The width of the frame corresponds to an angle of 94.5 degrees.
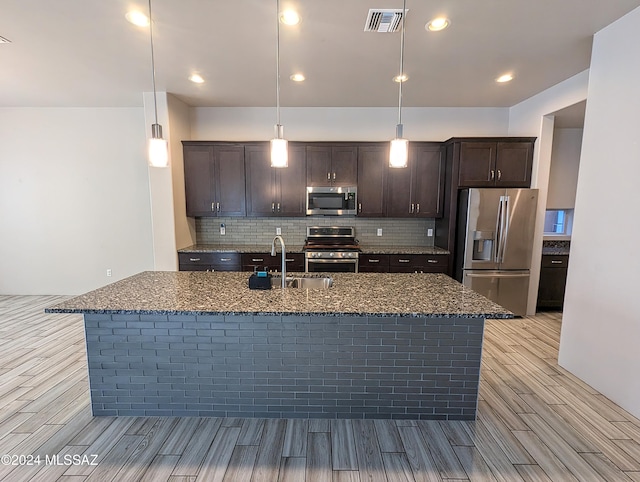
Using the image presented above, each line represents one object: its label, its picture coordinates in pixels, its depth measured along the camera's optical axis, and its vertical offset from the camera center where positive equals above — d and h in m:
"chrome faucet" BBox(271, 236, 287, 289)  2.21 -0.48
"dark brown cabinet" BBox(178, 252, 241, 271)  4.16 -0.75
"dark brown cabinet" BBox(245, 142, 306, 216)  4.29 +0.37
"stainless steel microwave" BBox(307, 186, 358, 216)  4.36 +0.14
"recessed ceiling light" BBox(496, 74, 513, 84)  3.32 +1.52
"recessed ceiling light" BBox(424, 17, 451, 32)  2.27 +1.46
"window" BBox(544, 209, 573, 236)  4.62 -0.15
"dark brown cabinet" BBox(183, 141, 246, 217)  4.29 +0.44
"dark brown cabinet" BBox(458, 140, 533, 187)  3.96 +0.65
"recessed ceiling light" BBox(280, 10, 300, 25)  2.19 +1.45
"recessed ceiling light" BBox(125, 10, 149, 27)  2.21 +1.45
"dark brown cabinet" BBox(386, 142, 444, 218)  4.30 +0.38
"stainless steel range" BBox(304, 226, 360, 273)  4.13 -0.67
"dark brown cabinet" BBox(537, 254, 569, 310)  4.14 -0.97
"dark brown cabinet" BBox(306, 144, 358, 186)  4.30 +0.65
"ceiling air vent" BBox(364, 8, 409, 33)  2.14 +1.44
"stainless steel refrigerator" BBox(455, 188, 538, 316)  3.79 -0.41
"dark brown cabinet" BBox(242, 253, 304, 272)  4.18 -0.74
